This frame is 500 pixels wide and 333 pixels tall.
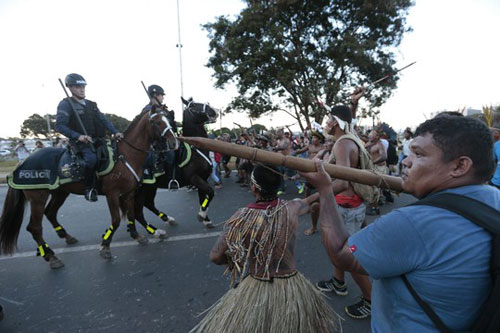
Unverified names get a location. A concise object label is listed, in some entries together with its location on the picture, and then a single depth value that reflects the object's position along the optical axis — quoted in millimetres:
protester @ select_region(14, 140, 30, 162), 15156
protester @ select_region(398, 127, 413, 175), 9898
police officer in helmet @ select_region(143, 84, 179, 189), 5312
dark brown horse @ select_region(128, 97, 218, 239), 5538
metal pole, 21433
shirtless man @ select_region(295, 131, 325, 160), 7727
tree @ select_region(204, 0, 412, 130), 15188
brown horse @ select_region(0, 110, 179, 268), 4035
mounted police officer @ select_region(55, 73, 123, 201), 4164
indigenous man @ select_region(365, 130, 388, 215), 6277
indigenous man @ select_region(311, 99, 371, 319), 2760
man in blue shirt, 880
